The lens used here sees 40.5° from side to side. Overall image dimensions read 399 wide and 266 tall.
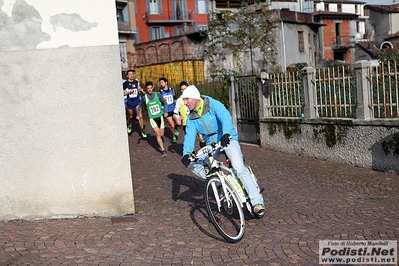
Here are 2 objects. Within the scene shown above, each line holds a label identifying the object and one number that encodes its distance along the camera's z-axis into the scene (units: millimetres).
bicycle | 5977
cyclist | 6426
